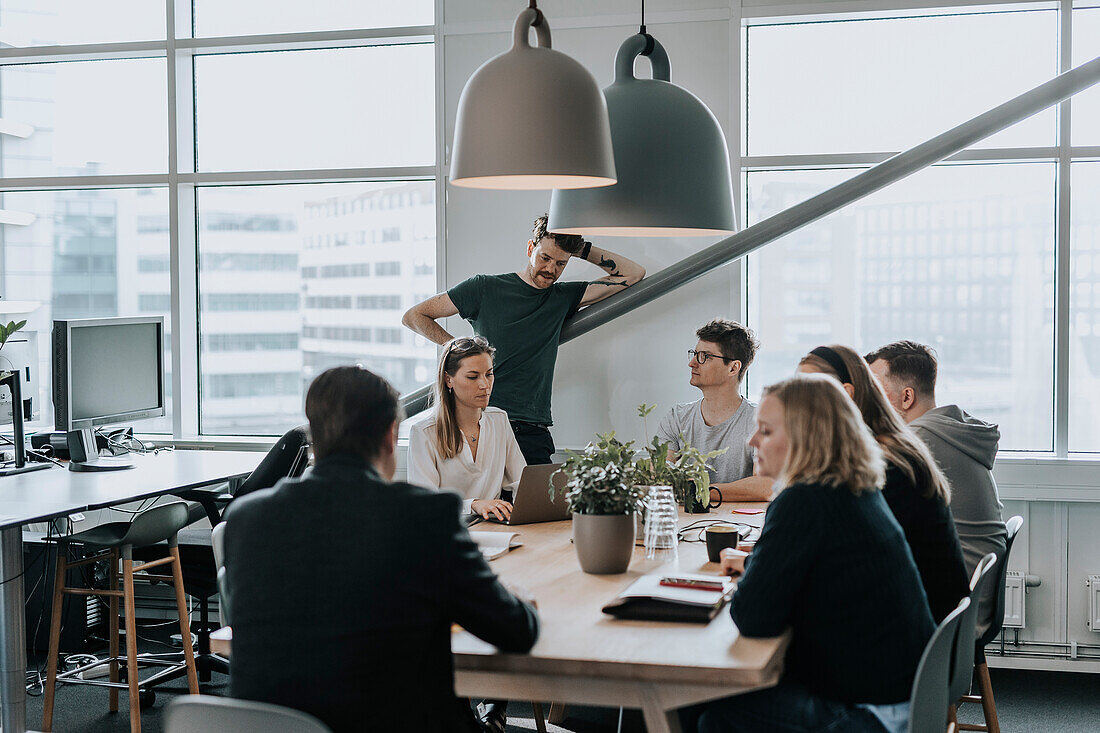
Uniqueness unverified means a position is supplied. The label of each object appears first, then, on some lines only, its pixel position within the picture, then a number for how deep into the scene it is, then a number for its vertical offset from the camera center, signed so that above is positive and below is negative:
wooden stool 3.36 -0.83
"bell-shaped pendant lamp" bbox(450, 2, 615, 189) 2.06 +0.47
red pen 2.14 -0.52
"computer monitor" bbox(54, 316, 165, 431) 4.04 -0.11
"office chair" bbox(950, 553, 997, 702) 2.26 -0.69
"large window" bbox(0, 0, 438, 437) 4.96 +0.82
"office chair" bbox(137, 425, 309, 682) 3.65 -0.80
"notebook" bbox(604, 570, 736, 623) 2.00 -0.53
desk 3.23 -0.53
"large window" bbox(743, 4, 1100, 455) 4.27 +0.56
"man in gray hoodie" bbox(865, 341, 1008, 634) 2.91 -0.38
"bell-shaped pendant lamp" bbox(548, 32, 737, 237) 2.49 +0.44
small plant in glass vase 2.67 -0.34
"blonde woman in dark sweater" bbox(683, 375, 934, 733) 1.91 -0.47
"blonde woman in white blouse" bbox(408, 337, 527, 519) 3.26 -0.31
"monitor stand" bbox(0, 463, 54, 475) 4.00 -0.51
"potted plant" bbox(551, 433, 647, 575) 2.35 -0.40
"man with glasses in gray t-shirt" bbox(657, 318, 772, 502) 3.63 -0.25
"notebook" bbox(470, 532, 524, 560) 2.57 -0.53
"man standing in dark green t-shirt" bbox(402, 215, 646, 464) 4.04 +0.13
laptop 3.00 -0.47
